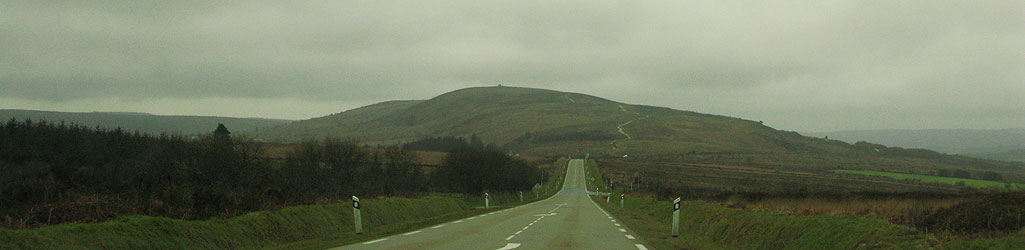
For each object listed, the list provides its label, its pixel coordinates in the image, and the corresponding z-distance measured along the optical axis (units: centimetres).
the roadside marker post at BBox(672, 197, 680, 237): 1991
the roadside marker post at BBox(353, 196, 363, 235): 2027
